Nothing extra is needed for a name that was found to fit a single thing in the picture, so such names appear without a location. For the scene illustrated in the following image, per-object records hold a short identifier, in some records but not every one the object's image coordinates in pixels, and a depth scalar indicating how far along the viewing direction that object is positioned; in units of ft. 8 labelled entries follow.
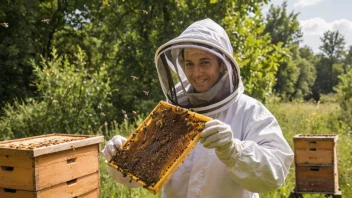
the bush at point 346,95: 41.04
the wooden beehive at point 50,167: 10.46
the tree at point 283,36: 162.50
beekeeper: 7.28
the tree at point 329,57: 235.81
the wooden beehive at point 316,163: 20.34
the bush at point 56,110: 25.48
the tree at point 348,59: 259.60
